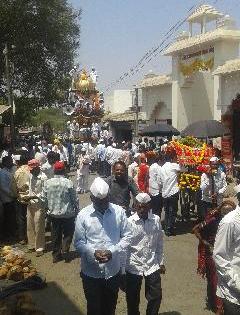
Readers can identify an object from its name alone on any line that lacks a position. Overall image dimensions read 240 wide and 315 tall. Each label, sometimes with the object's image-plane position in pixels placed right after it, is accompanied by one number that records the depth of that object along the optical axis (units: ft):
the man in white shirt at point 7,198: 20.47
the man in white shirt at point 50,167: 22.29
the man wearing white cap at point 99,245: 10.30
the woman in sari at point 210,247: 12.21
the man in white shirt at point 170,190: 21.62
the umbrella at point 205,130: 28.77
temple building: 44.86
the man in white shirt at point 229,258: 8.79
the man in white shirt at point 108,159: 42.52
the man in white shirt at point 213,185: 20.36
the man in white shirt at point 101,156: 44.00
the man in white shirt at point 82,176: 35.97
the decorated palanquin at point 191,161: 22.21
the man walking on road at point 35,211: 19.57
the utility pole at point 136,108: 65.81
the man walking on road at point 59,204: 17.83
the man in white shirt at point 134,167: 27.96
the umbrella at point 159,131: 34.56
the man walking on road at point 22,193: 20.52
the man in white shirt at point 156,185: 21.88
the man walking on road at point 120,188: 15.84
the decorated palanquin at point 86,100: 66.81
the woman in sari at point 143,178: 23.64
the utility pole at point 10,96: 52.44
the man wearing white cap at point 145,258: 11.38
